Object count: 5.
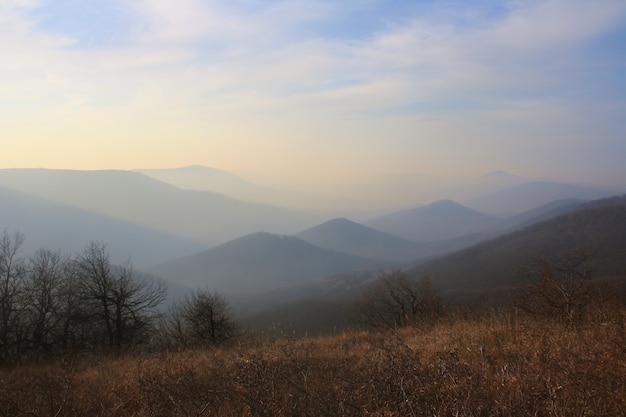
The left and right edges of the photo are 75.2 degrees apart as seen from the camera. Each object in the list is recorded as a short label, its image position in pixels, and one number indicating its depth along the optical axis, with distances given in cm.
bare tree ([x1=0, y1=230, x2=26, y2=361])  2020
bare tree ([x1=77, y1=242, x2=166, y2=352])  2300
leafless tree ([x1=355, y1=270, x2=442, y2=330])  3500
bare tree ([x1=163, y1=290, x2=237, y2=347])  1705
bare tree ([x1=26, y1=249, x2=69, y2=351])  2220
